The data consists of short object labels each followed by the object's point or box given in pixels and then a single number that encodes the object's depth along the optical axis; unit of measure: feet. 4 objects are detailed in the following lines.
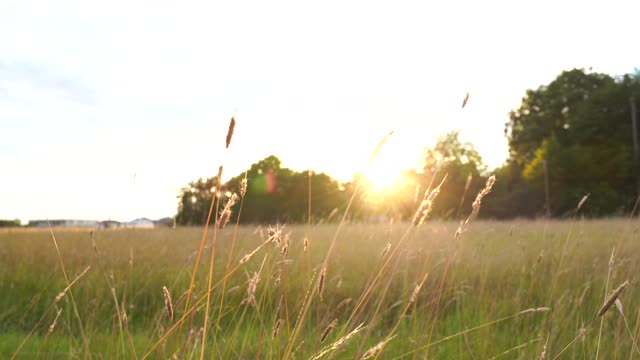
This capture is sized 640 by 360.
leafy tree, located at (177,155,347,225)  131.13
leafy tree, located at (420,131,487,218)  122.62
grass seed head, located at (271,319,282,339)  3.95
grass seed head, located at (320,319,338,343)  3.51
